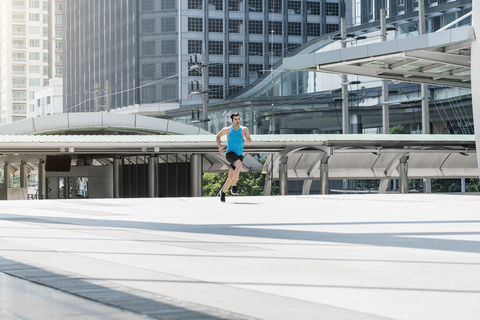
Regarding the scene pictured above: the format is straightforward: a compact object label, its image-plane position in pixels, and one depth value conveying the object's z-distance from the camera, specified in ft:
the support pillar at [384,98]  148.87
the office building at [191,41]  360.48
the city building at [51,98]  505.66
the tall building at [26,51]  599.57
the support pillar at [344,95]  160.13
